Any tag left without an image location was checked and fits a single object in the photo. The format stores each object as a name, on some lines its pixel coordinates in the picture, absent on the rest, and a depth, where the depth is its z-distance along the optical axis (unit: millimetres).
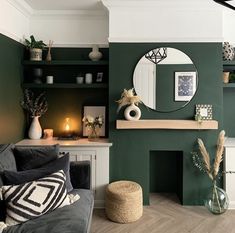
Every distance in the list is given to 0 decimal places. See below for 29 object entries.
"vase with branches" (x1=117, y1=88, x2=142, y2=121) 3100
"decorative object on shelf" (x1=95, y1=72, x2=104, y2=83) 3477
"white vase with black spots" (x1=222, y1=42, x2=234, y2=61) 3266
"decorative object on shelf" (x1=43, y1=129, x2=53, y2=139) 3523
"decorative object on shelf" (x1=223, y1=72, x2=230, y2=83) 3305
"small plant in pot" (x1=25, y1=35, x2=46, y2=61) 3350
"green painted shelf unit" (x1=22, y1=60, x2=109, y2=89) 3365
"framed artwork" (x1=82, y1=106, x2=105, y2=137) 3596
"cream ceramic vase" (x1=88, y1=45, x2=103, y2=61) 3412
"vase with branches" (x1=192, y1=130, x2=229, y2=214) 3018
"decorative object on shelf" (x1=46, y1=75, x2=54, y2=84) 3441
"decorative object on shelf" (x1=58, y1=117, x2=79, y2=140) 3559
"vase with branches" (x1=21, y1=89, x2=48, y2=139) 3453
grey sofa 1776
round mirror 3223
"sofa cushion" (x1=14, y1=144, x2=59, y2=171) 2363
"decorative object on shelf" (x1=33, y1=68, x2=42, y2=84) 3402
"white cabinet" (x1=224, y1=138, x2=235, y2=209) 3160
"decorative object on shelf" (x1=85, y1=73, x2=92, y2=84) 3438
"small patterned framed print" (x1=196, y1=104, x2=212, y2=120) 3201
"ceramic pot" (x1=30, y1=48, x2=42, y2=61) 3348
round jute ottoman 2803
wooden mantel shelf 3115
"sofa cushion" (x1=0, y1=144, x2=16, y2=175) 2155
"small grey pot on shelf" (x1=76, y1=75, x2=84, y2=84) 3418
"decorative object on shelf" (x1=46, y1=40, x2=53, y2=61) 3426
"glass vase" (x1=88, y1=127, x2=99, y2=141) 3427
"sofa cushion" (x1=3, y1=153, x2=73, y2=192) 2045
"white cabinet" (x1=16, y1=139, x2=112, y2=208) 3141
